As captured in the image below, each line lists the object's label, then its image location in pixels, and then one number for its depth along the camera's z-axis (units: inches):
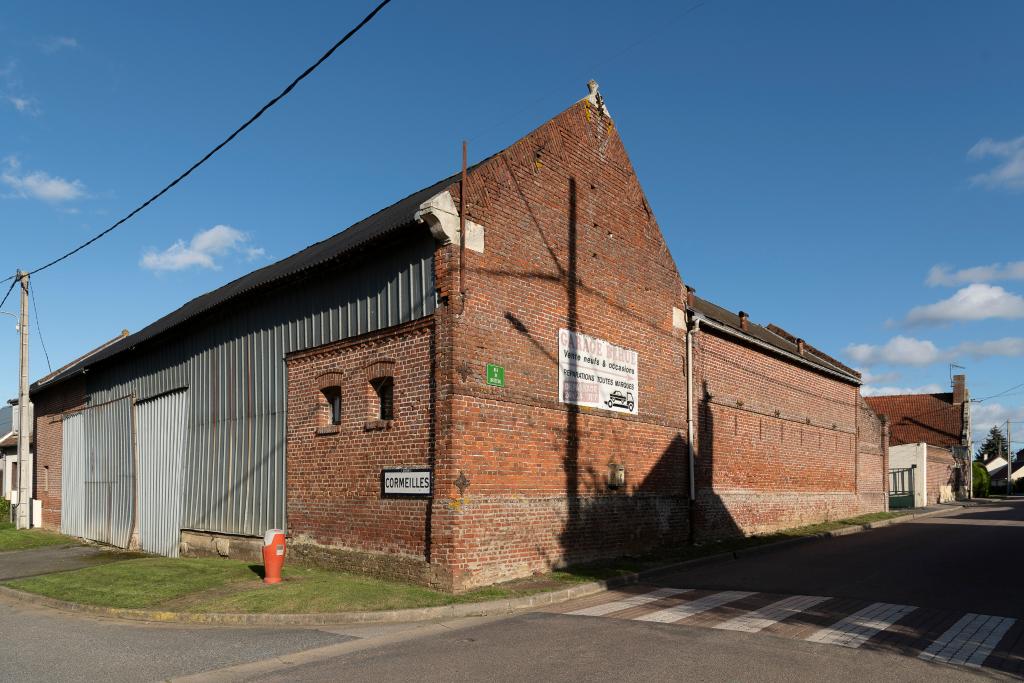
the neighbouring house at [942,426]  1996.1
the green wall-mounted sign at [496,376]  513.3
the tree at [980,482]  2412.6
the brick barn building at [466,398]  501.7
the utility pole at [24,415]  1007.6
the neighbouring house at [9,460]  1328.2
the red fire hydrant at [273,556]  495.5
